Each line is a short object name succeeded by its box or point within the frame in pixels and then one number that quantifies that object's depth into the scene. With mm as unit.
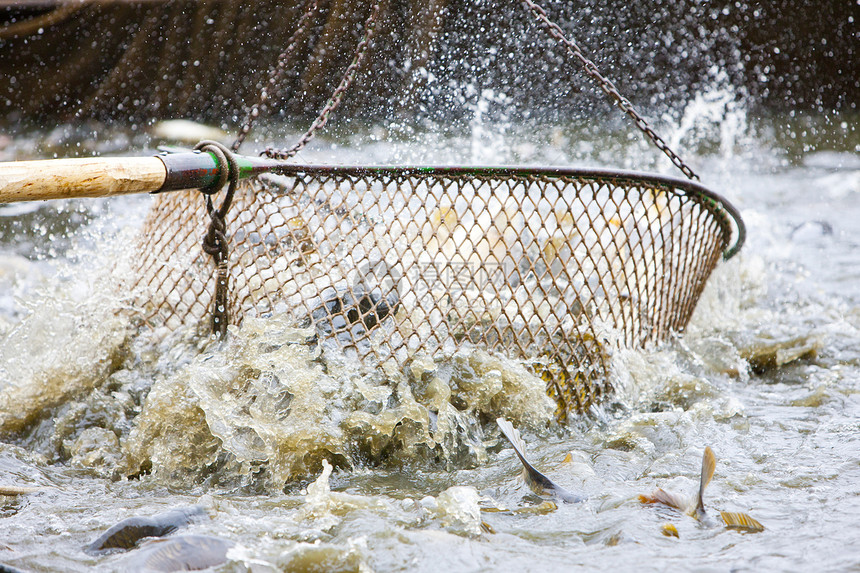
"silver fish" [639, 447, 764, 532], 5356
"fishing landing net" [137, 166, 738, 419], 5628
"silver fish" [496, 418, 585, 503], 5444
